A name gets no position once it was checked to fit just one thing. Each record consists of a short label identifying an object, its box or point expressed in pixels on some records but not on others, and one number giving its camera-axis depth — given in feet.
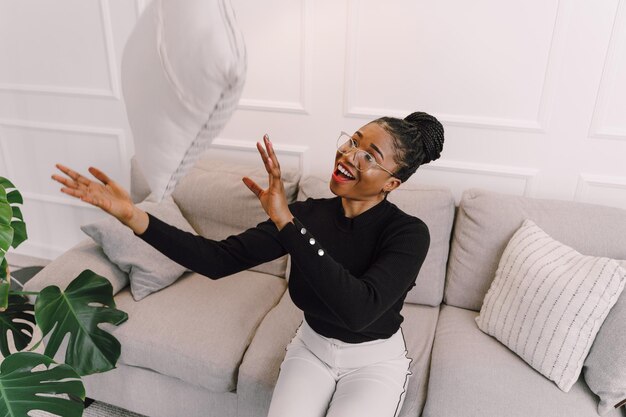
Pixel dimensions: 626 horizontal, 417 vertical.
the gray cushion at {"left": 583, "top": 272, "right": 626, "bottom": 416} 4.58
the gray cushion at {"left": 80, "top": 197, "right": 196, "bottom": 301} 6.09
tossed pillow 1.90
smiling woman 3.82
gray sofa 4.89
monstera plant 4.33
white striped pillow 4.82
